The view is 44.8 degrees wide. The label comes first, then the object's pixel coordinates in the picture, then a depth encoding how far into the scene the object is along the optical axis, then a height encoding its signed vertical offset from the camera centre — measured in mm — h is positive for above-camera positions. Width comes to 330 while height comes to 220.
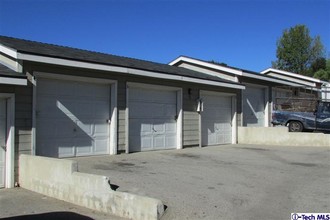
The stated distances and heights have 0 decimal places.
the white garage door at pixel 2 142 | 9492 -458
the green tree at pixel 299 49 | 51625 +9590
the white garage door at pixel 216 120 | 17438 +118
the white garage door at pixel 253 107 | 20531 +838
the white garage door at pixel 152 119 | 13836 +127
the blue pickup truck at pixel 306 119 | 19781 +176
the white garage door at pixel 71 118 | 11016 +137
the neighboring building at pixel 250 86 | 19734 +1980
